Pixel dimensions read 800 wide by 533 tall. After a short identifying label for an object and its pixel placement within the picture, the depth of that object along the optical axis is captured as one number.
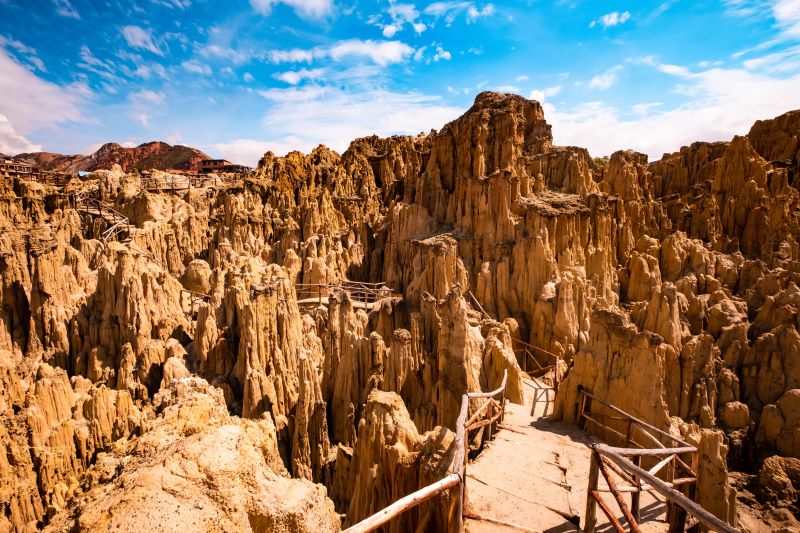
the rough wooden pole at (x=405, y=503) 2.90
